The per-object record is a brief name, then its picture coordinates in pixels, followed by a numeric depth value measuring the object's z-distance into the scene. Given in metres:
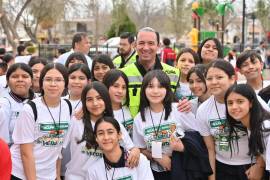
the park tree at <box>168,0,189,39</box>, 44.84
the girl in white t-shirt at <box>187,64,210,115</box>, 4.77
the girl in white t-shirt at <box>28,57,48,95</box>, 5.27
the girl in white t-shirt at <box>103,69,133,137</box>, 4.32
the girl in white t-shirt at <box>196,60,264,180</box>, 4.09
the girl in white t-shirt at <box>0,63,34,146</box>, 4.26
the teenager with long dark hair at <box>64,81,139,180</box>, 3.99
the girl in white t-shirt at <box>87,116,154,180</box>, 3.78
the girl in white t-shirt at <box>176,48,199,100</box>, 5.11
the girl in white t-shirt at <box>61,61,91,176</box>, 4.62
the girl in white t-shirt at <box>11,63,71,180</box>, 3.83
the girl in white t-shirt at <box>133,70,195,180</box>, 4.14
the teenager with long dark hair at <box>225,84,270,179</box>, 3.88
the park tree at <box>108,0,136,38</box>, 35.25
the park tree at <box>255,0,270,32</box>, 40.99
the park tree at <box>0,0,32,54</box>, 22.06
